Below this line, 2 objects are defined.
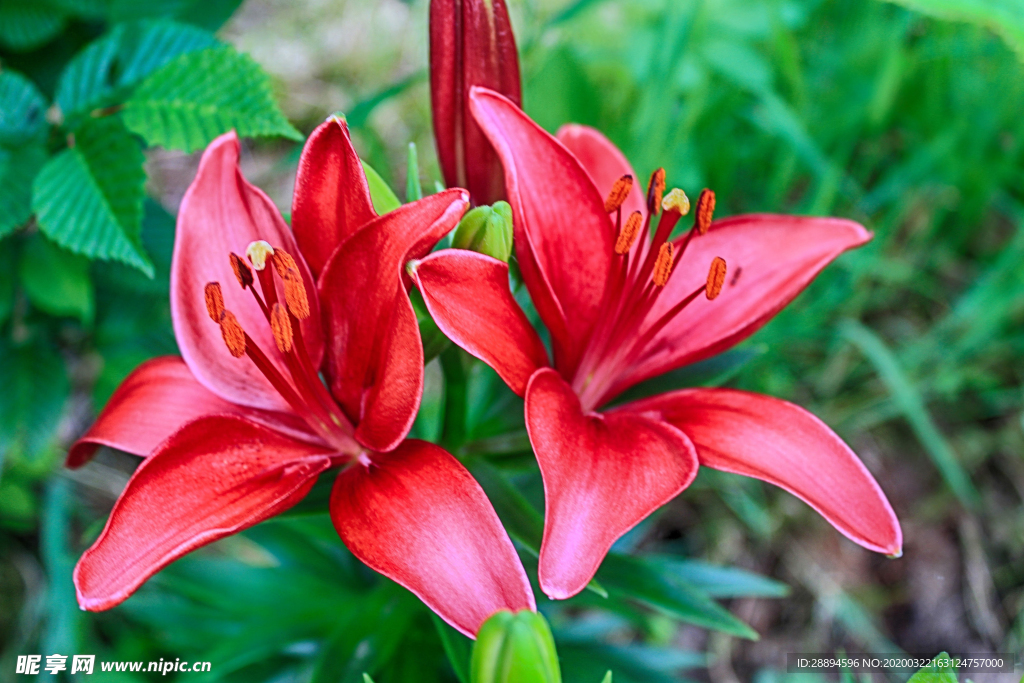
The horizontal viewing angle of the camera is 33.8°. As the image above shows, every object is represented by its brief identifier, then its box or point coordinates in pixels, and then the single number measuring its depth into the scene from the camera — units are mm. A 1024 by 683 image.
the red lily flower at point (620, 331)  438
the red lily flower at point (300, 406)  430
